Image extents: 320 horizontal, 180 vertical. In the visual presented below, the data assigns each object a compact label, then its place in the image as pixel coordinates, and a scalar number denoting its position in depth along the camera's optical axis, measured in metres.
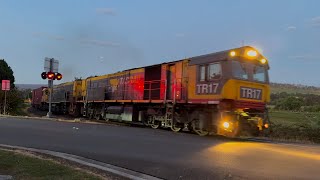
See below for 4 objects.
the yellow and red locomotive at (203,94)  13.23
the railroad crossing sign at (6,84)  25.90
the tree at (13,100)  29.37
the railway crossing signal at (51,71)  22.60
